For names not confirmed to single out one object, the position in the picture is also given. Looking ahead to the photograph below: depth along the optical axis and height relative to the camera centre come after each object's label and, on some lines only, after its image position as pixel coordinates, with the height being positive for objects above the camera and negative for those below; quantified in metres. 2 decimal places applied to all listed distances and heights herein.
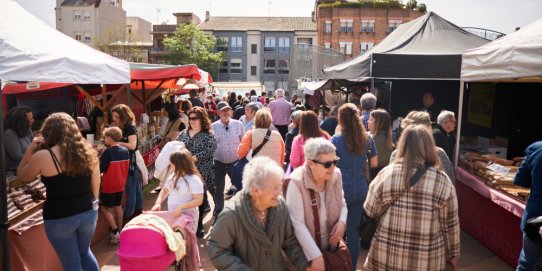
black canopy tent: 6.73 +0.37
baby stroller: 3.09 -1.21
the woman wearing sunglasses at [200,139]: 5.37 -0.75
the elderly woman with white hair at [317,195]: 2.90 -0.77
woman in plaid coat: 2.83 -0.82
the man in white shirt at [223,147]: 5.90 -0.91
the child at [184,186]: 3.95 -0.97
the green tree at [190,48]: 50.38 +3.62
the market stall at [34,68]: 3.22 +0.07
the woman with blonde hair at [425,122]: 3.87 -0.36
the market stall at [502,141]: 4.27 -0.91
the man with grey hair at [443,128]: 4.91 -0.49
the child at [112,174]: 4.95 -1.13
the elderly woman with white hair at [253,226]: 2.45 -0.83
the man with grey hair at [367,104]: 6.17 -0.28
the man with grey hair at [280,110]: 9.79 -0.64
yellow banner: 8.08 -0.33
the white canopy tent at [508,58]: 3.92 +0.30
